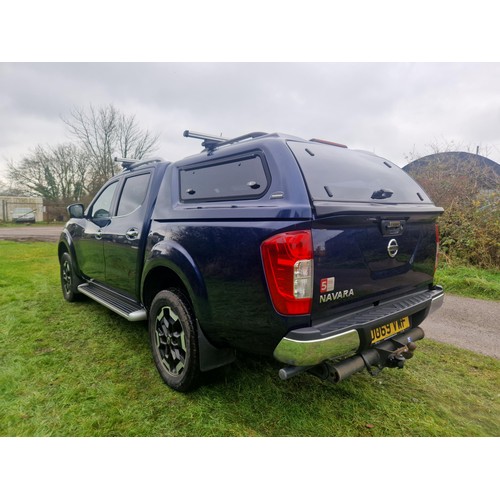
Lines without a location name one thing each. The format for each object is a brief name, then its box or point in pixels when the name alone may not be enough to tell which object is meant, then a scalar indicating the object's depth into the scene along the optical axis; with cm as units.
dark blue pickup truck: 192
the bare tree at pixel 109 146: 2550
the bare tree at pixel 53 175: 2917
